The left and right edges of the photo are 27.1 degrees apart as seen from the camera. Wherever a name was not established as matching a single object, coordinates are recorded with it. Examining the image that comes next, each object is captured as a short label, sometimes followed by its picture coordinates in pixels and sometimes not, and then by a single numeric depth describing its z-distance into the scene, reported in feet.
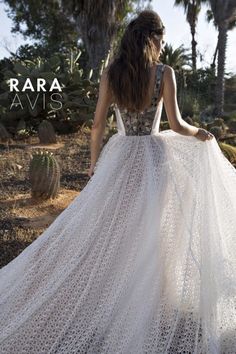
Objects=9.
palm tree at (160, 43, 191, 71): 68.20
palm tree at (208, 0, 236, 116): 48.80
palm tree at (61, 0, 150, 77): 51.21
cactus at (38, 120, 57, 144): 30.47
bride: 8.56
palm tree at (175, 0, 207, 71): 81.76
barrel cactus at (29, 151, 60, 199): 19.07
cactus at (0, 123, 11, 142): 31.07
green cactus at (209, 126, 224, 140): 29.17
